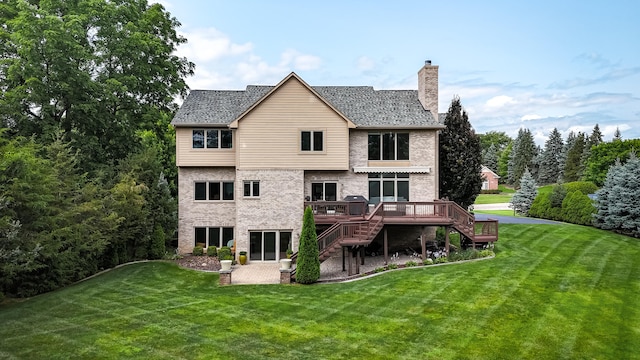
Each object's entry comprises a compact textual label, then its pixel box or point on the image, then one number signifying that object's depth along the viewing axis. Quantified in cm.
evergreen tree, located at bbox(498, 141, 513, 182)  10936
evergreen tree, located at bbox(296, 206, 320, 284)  2030
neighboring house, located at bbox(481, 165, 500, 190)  8950
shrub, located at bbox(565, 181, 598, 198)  4479
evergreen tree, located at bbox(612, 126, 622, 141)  8832
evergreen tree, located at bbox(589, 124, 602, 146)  8176
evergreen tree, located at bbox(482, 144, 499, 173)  10388
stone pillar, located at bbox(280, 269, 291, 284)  2053
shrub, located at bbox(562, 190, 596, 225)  3294
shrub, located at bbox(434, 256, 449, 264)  2202
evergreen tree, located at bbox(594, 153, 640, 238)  2853
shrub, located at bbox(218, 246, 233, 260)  2586
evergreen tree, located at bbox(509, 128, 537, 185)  9069
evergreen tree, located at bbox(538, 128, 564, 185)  8956
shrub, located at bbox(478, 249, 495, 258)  2241
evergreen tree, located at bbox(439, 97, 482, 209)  2923
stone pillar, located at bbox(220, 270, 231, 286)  2058
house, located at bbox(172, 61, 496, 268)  2525
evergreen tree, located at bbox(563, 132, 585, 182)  7931
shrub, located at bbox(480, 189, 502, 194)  8572
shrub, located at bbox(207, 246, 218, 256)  2681
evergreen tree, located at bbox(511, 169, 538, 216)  4672
